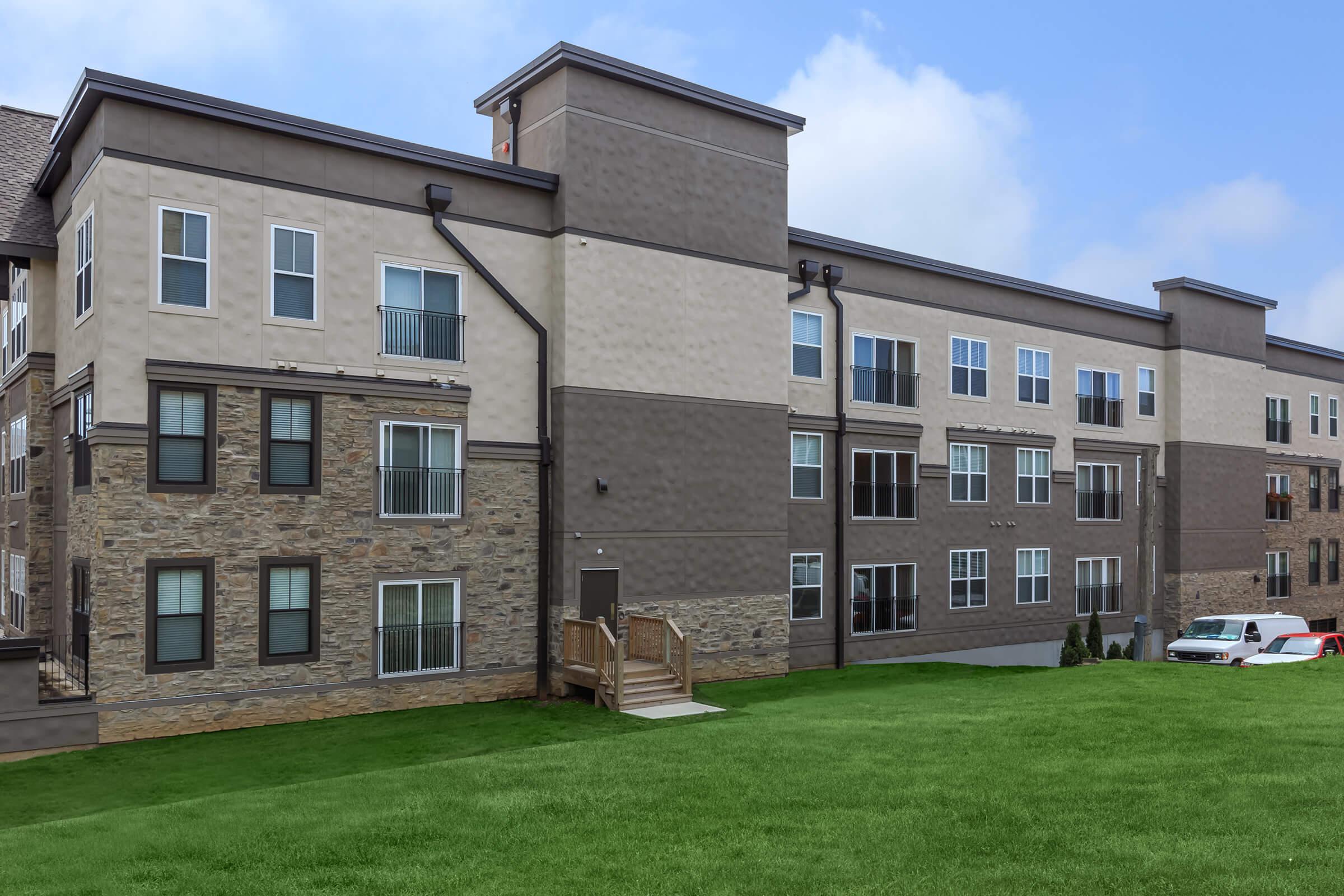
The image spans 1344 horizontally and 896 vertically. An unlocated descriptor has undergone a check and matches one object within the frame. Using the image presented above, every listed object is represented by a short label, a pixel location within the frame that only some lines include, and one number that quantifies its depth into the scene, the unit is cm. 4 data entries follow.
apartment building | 1783
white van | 2619
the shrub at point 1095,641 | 2991
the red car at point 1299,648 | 2517
